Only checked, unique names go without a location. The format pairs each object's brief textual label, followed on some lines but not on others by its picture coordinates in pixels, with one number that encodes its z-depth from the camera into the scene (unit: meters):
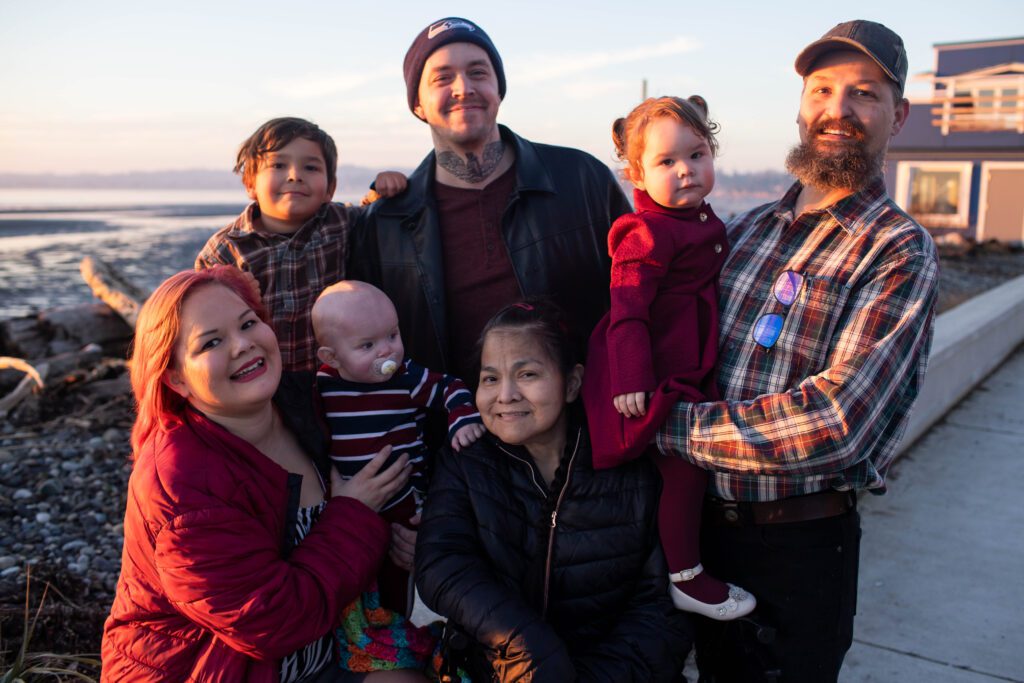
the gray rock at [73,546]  4.30
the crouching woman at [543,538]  2.29
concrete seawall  6.48
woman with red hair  2.08
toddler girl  2.35
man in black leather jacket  3.17
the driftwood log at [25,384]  6.51
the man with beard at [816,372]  2.14
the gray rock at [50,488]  4.91
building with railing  26.48
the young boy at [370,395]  2.67
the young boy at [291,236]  3.28
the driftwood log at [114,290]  8.46
